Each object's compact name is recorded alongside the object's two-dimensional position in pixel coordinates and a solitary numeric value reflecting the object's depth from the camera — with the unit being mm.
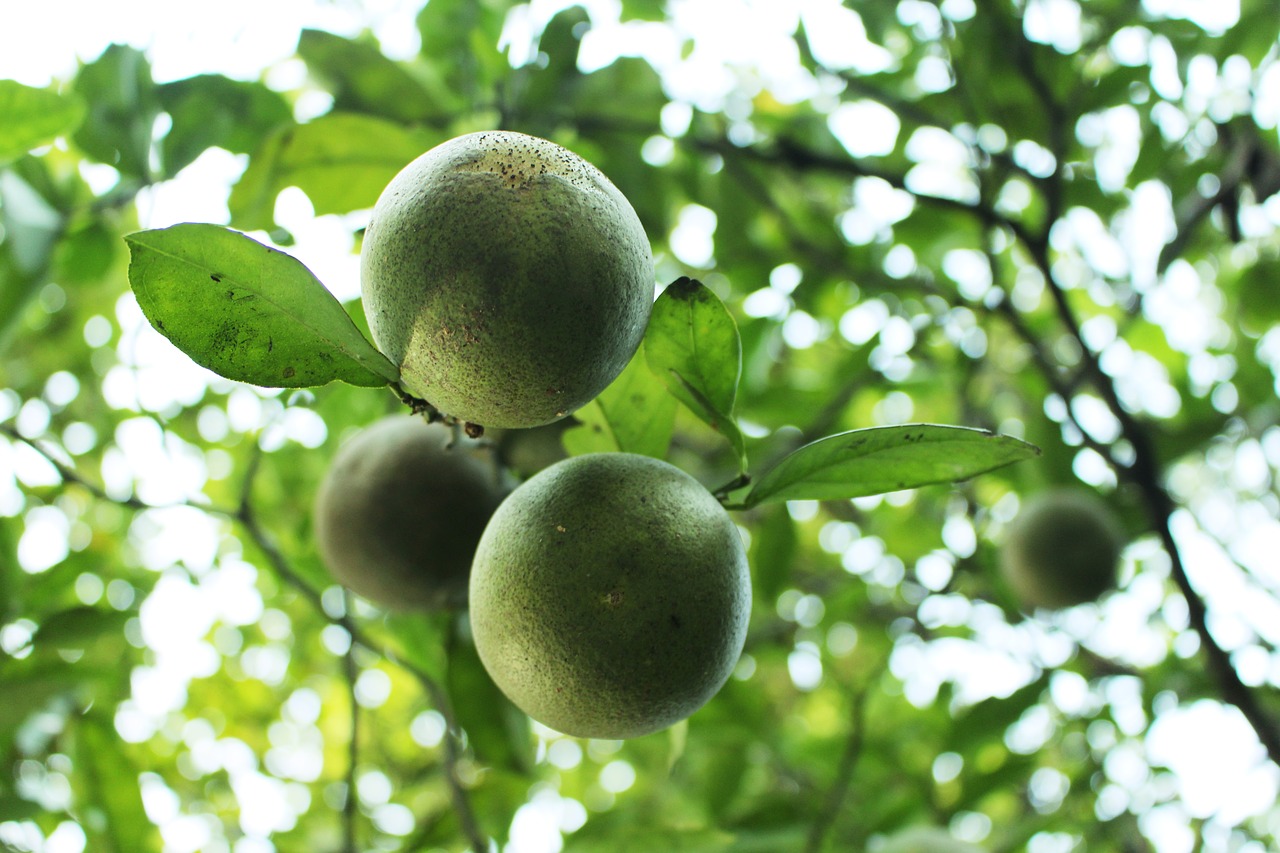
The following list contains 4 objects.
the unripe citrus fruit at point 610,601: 500
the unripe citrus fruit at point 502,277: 481
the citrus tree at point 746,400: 567
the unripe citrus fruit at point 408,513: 606
